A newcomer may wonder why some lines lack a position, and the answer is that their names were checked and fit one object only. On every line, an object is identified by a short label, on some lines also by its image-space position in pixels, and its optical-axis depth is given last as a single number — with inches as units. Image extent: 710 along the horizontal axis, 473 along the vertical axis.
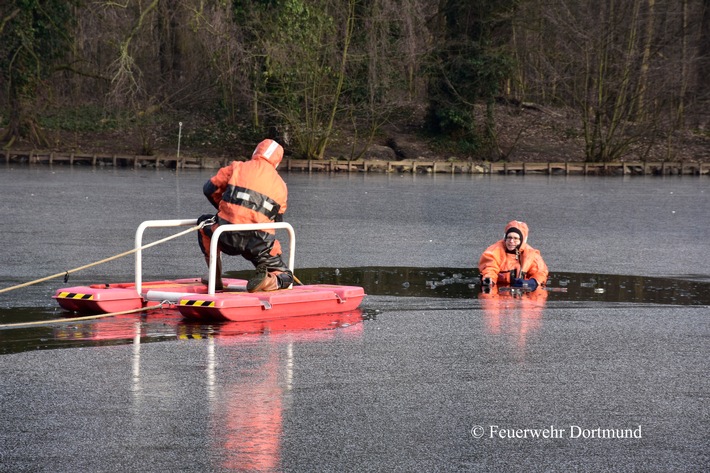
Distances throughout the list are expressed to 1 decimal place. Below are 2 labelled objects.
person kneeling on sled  761.9
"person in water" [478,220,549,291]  935.3
